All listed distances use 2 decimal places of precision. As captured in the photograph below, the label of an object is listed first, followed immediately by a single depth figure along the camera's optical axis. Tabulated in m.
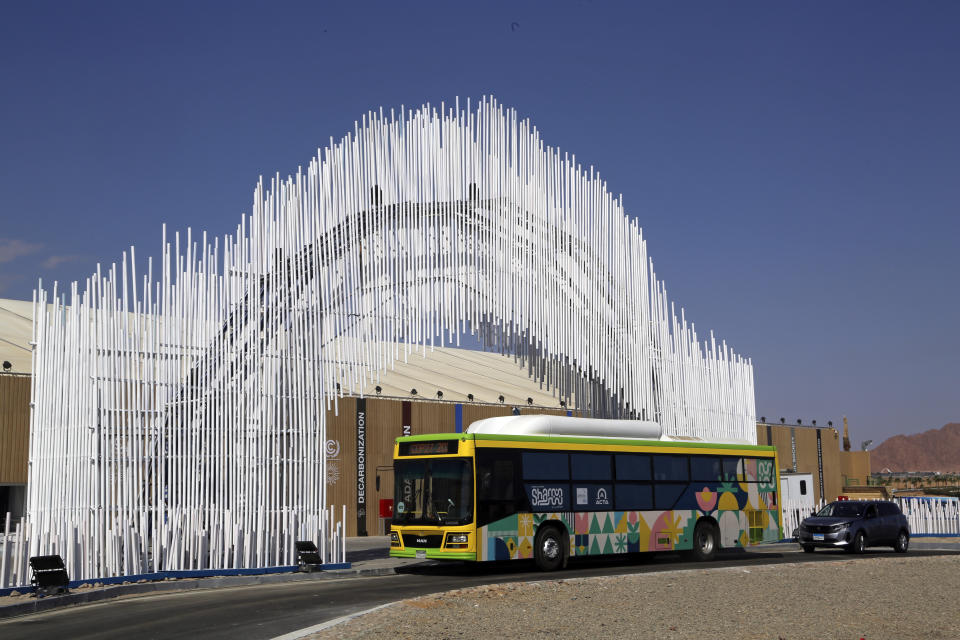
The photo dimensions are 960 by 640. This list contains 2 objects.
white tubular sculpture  17.14
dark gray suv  25.33
